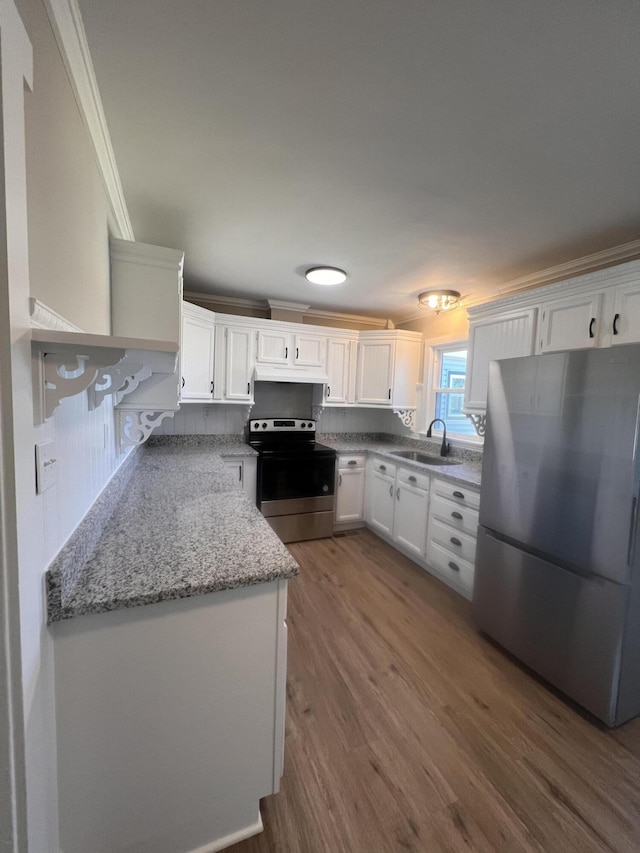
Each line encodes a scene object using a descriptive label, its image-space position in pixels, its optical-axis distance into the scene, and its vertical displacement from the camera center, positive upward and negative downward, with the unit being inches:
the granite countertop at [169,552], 34.9 -20.7
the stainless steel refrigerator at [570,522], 58.0 -21.8
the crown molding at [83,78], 33.3 +36.9
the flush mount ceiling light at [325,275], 98.7 +37.2
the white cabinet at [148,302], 66.6 +18.3
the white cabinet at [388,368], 143.9 +14.8
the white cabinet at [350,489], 140.1 -36.8
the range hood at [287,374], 130.2 +10.1
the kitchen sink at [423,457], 128.4 -21.2
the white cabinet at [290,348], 131.0 +20.3
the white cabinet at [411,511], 113.9 -37.7
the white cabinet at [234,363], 124.5 +12.4
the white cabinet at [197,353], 109.7 +14.2
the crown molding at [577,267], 77.7 +36.9
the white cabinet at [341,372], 143.6 +12.4
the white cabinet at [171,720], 35.2 -36.9
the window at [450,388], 131.4 +6.8
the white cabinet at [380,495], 130.7 -37.3
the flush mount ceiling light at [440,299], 114.7 +36.0
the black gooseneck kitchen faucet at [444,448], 129.8 -16.5
